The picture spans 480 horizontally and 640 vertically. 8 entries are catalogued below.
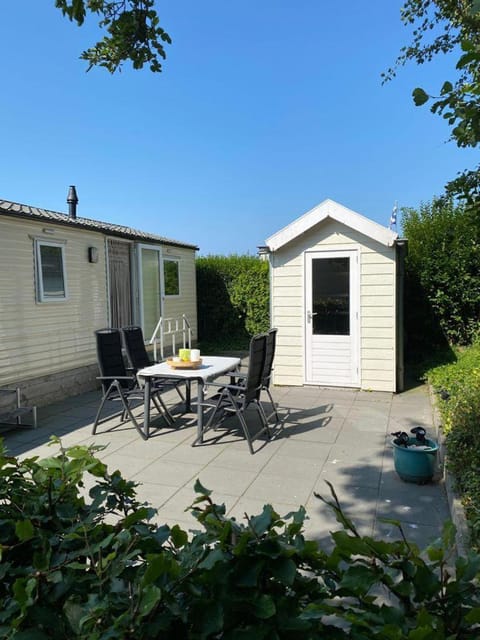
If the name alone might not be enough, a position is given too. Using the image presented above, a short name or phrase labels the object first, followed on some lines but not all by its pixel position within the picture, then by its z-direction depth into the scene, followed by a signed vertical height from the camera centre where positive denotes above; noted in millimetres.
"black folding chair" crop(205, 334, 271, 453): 4691 -1066
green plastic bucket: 3713 -1400
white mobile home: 6332 +100
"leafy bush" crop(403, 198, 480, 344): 8398 +234
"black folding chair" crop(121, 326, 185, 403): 6240 -709
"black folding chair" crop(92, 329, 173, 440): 5383 -955
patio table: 4895 -871
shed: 6918 -88
